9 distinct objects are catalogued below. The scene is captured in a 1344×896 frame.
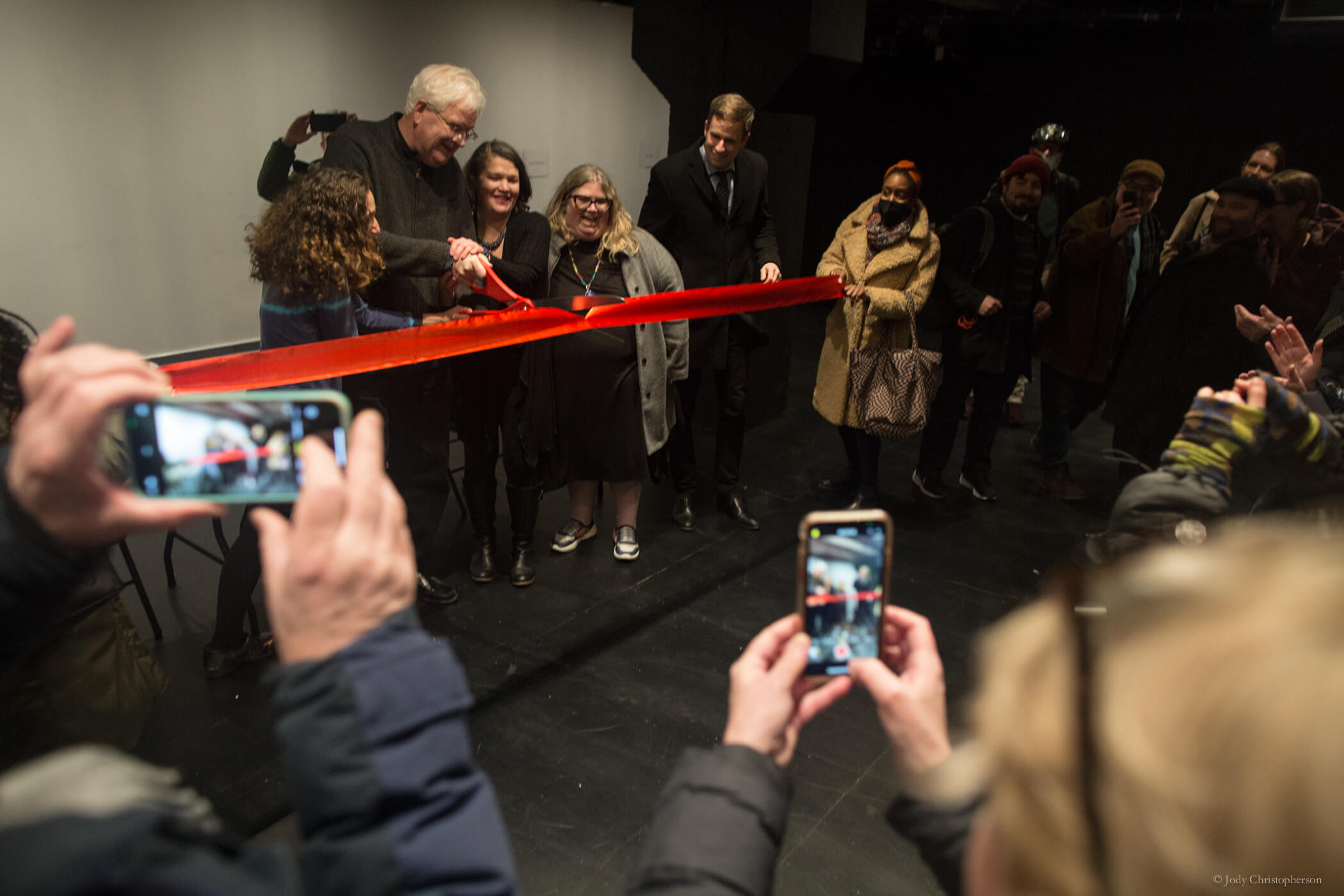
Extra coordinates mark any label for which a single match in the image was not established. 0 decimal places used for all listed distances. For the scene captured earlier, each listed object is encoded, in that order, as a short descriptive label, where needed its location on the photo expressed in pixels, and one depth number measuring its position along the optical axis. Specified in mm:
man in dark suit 3969
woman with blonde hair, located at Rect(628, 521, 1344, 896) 487
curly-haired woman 2508
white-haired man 2912
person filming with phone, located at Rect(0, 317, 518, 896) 552
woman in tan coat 3855
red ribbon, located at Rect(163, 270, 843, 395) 2514
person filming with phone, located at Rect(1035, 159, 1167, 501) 4375
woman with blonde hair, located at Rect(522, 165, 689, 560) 3391
